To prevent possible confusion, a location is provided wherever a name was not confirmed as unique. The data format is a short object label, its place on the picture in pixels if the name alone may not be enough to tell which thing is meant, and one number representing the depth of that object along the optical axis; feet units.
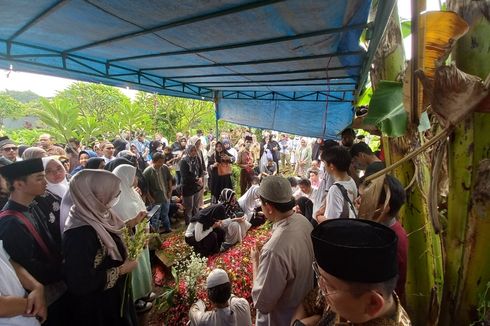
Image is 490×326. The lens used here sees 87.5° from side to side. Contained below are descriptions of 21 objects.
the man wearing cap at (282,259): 5.86
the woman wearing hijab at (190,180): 20.20
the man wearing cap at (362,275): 3.10
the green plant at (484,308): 3.91
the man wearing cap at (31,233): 5.88
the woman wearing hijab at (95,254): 5.99
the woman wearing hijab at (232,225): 15.71
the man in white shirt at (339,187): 8.39
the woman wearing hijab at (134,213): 9.58
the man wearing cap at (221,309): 7.45
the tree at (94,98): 86.20
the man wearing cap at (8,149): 14.46
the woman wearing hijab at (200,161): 22.15
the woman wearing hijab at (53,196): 7.43
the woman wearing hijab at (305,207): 12.97
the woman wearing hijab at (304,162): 32.42
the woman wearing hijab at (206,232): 14.78
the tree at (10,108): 103.91
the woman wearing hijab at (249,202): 18.38
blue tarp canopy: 7.26
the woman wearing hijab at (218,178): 21.66
